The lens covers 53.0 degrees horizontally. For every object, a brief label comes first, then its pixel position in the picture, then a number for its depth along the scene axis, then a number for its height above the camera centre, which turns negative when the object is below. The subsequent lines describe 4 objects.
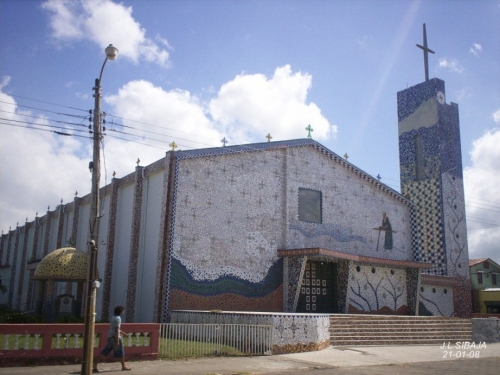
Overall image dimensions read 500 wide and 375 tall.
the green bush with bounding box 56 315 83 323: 20.02 -1.24
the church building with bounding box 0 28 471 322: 22.23 +3.15
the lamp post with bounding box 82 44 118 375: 10.58 +1.21
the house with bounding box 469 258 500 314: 38.56 +1.10
